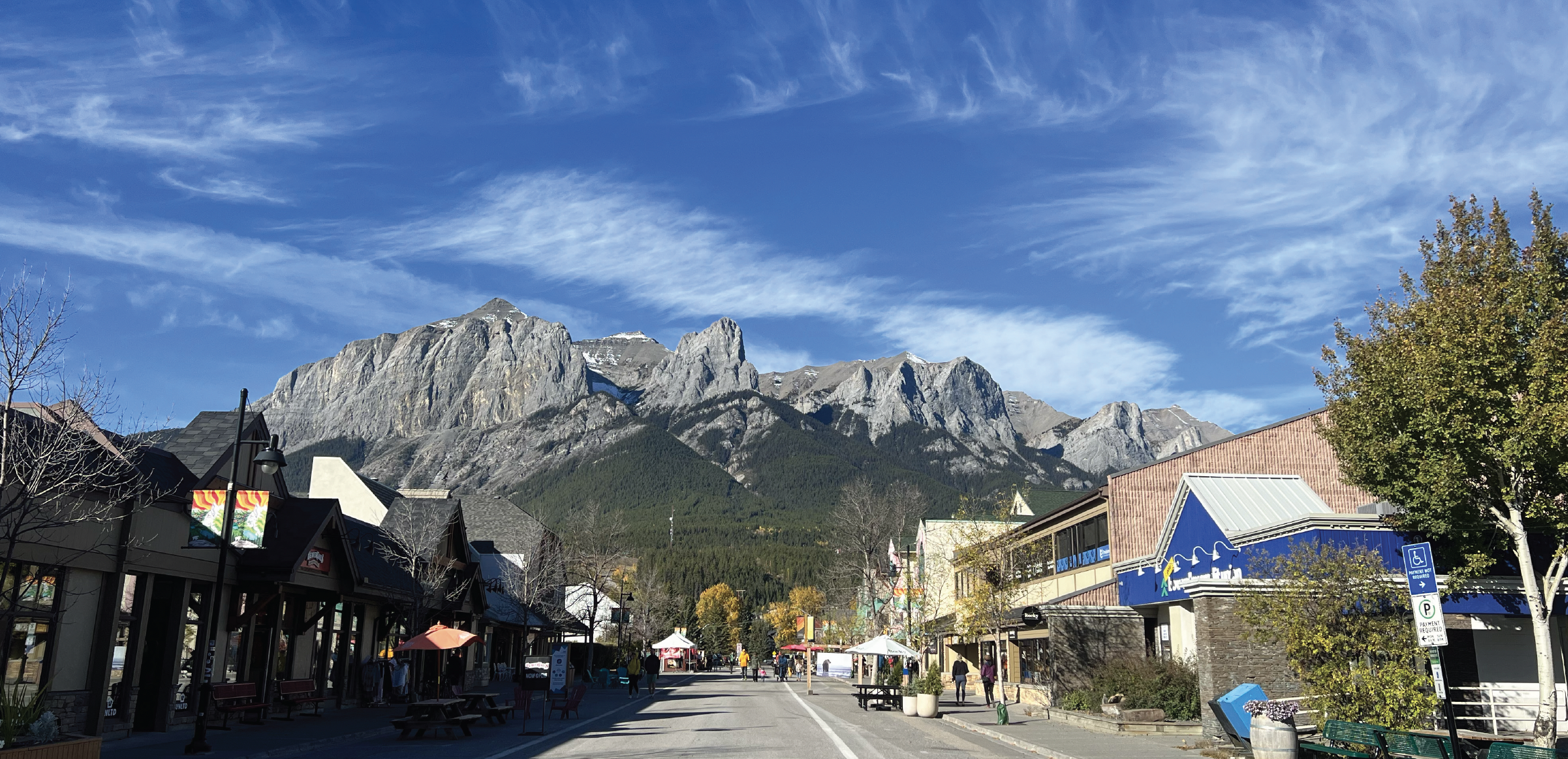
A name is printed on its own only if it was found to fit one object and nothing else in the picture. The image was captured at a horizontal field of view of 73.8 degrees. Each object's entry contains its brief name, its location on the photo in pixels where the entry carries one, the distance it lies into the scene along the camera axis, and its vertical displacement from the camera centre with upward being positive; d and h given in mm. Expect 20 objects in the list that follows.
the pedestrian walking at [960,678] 39938 -2151
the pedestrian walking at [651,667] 44719 -1956
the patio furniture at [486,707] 26062 -2182
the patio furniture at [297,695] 25344 -1807
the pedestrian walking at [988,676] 38719 -2020
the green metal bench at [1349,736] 15570 -1714
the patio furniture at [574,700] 28625 -2144
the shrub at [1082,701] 29062 -2228
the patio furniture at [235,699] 21828 -1682
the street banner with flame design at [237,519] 21578 +2059
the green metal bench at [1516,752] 12992 -1608
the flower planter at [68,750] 11531 -1477
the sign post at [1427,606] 13031 +187
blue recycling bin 18625 -1560
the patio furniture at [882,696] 36875 -2625
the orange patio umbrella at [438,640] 28344 -531
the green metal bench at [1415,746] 14508 -1723
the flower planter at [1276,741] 16625 -1872
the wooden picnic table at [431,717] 22156 -2048
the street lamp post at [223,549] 17344 +1294
